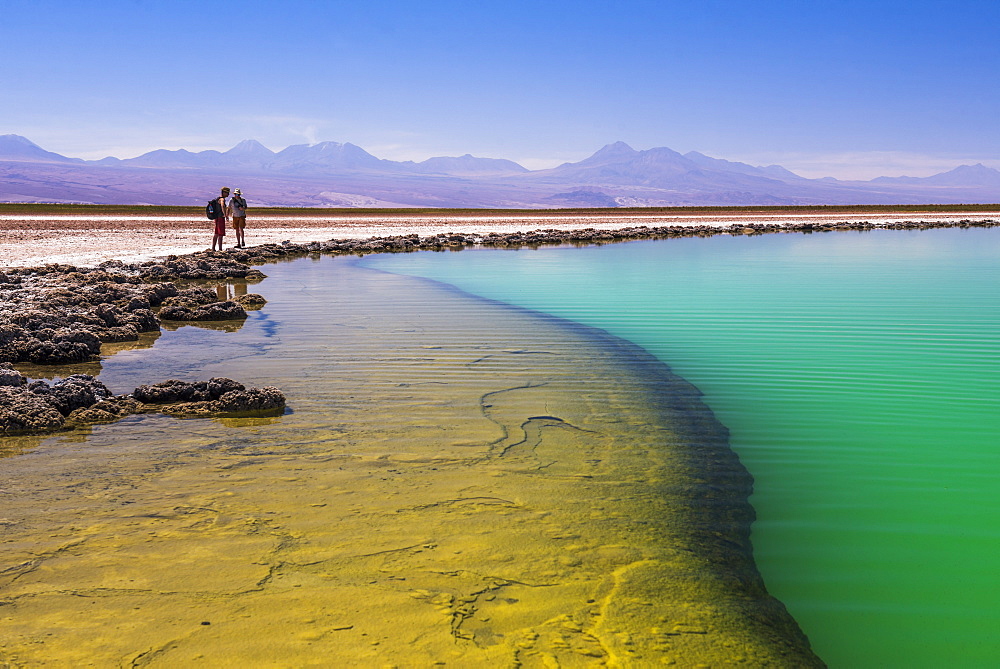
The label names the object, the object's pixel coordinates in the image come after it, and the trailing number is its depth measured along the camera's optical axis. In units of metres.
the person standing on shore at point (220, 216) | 21.34
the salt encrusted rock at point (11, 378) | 6.30
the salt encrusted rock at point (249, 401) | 6.07
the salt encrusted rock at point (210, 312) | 10.97
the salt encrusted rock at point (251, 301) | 12.54
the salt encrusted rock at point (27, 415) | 5.53
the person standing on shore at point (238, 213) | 22.09
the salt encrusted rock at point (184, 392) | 6.25
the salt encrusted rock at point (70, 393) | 5.84
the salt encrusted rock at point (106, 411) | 5.74
